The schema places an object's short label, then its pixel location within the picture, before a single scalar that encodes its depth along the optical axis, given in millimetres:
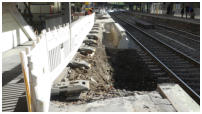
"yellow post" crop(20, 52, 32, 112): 3566
